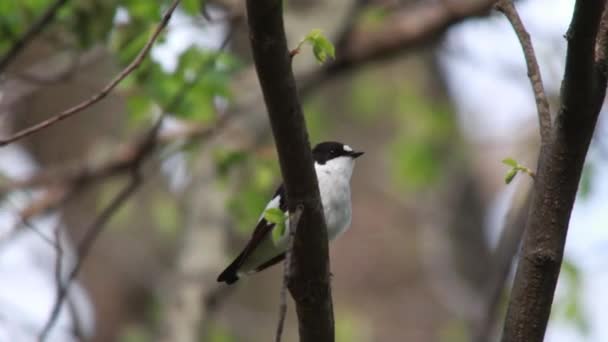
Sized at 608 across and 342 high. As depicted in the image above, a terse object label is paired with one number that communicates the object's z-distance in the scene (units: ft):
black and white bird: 21.15
